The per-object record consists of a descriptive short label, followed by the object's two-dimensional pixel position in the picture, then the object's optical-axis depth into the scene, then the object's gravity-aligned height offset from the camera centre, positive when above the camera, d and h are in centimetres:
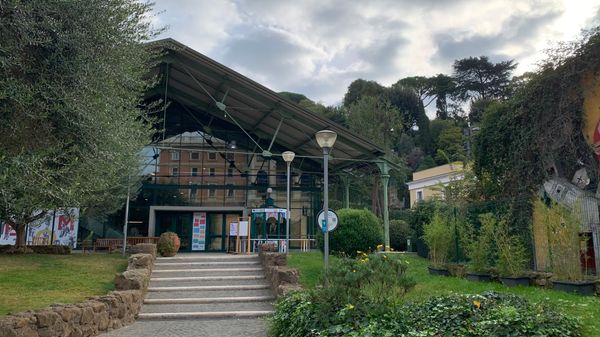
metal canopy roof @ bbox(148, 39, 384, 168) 1556 +526
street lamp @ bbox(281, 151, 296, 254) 1281 +231
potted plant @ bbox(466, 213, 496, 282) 918 -41
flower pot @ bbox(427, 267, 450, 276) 1030 -92
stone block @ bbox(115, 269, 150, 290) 875 -97
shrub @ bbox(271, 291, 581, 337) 428 -94
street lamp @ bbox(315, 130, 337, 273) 779 +168
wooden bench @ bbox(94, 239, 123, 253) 1795 -42
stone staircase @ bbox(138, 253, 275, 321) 840 -129
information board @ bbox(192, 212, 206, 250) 1969 +6
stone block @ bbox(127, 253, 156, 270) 1031 -69
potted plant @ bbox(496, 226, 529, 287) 859 -52
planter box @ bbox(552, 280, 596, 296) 732 -93
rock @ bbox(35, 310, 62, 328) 544 -109
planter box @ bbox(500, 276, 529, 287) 838 -93
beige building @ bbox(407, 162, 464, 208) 3097 +404
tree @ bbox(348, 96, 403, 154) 3431 +931
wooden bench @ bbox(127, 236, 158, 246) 1846 -29
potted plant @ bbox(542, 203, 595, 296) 770 -28
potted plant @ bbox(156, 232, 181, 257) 1334 -39
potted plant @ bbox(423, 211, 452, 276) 1060 -24
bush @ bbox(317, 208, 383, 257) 1147 -7
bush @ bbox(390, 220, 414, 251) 1870 -11
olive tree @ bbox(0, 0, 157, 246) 463 +163
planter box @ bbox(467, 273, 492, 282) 914 -94
